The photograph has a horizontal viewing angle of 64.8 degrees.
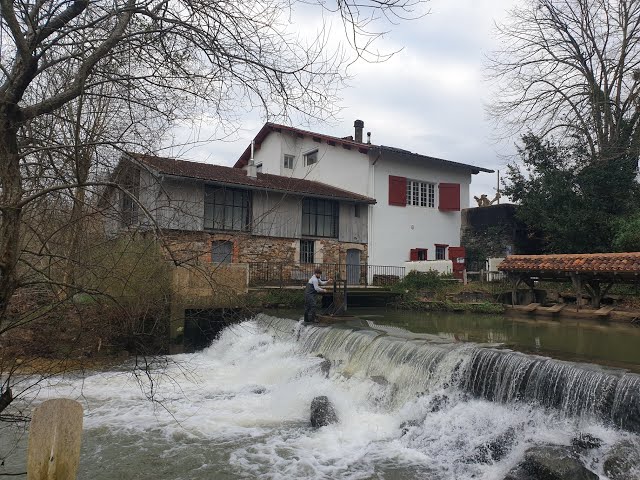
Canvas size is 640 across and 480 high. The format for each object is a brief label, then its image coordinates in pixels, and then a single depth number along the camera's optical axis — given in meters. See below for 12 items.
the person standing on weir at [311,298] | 13.34
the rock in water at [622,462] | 5.40
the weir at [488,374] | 6.50
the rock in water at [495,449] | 6.34
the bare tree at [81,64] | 2.88
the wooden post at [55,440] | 2.56
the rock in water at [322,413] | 7.78
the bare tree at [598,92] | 21.17
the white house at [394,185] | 23.45
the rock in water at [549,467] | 5.16
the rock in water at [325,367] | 10.21
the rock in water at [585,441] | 6.04
